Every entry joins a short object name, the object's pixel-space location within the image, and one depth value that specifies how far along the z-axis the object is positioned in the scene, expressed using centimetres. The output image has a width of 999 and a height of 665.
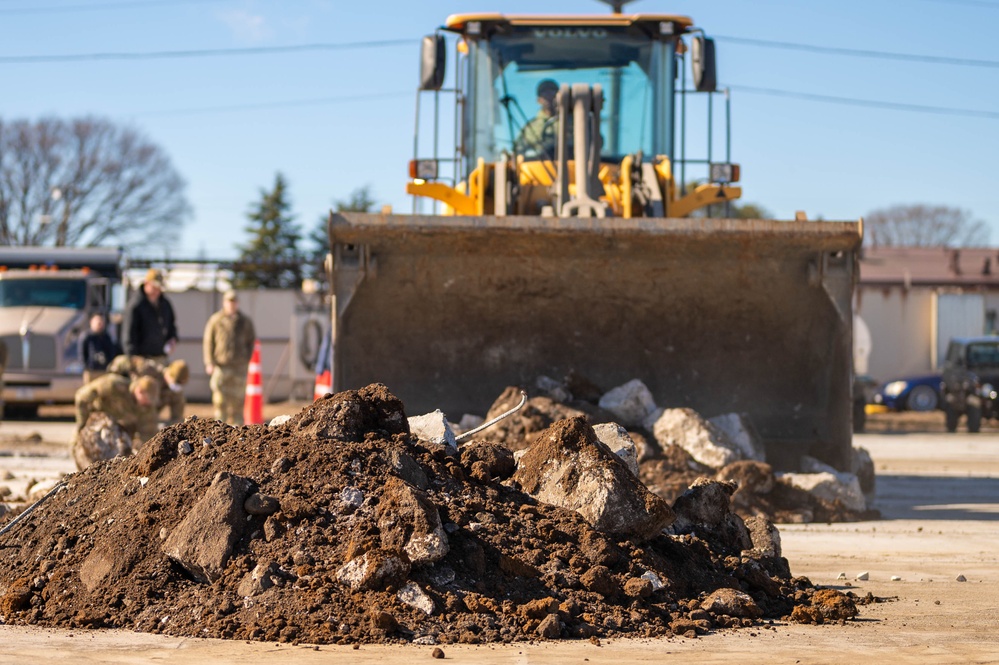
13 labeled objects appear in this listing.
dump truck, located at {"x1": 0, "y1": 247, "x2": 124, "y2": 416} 1847
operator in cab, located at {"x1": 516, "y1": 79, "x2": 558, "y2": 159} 1005
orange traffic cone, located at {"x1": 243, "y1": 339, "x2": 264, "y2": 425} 1408
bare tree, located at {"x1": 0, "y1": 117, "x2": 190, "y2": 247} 4062
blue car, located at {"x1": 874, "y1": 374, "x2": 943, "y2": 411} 2458
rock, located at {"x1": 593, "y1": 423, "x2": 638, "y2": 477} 612
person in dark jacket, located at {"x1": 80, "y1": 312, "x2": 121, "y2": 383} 1460
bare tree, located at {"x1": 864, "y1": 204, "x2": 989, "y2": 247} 6094
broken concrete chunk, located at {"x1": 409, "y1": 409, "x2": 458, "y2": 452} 599
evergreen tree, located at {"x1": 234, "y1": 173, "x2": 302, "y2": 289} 4050
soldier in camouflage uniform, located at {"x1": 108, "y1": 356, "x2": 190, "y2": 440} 1065
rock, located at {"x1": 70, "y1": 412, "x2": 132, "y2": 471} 930
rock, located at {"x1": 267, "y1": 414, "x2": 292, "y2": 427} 592
